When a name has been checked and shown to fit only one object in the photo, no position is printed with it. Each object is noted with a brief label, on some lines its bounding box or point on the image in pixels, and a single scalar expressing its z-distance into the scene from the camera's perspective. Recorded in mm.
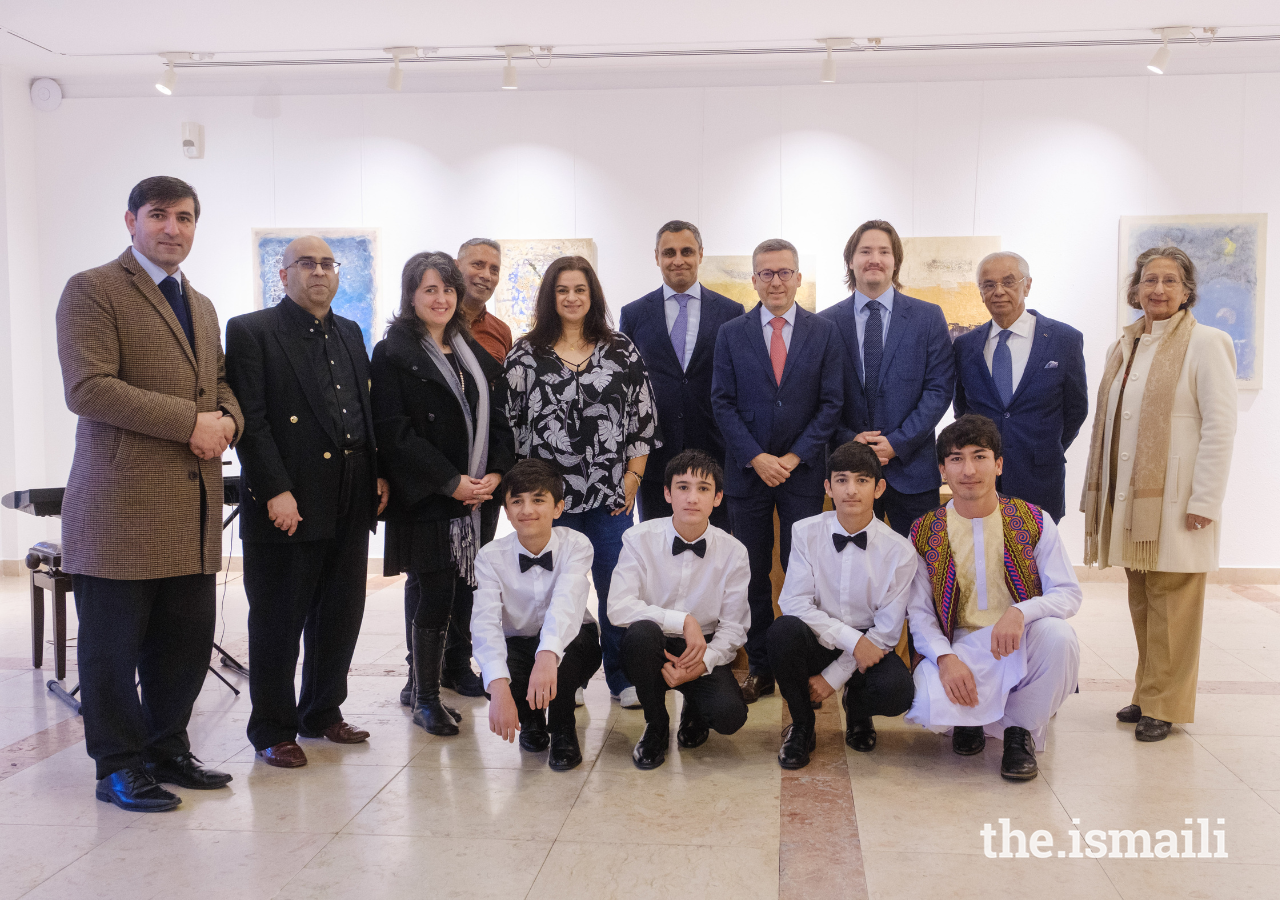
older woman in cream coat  3561
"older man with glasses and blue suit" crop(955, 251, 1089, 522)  3850
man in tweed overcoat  2900
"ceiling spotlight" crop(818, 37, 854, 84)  6215
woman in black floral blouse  3787
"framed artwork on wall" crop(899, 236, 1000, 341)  6625
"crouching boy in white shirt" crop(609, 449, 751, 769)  3334
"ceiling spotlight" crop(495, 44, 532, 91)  6379
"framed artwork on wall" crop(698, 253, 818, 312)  6766
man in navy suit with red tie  3885
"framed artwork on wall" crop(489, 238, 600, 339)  6875
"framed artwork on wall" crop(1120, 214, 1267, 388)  6500
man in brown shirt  4336
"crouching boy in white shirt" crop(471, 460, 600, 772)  3287
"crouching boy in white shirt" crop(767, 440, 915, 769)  3316
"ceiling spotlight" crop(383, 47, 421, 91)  6426
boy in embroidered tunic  3191
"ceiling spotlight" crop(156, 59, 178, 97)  6549
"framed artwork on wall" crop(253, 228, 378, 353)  7027
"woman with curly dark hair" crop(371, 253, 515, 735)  3586
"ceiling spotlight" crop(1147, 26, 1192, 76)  5984
